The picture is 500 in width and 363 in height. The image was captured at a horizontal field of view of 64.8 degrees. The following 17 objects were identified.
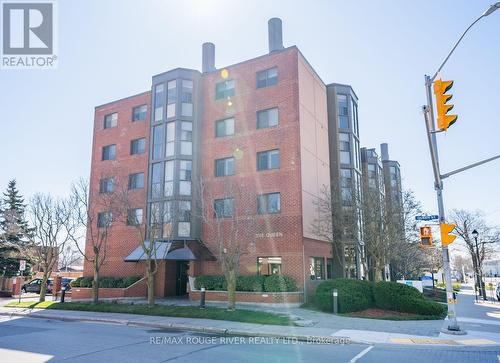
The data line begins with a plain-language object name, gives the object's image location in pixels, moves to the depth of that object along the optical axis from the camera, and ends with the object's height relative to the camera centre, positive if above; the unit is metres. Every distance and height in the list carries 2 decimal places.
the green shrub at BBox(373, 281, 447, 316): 17.59 -1.90
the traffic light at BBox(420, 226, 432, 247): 13.97 +0.75
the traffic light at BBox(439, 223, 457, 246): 13.38 +0.79
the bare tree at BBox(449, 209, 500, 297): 45.16 +2.97
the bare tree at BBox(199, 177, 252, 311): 23.70 +3.21
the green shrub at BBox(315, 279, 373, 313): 18.55 -1.70
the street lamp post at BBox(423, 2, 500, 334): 13.38 +2.69
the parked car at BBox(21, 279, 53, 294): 37.91 -2.36
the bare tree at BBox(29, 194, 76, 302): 26.34 +2.24
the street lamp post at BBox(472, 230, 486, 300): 33.69 -2.02
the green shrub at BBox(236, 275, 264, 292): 21.73 -1.30
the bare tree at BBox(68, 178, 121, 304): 22.73 +3.14
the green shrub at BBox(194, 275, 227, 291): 22.80 -1.28
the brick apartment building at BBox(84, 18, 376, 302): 23.97 +6.42
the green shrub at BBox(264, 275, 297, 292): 21.31 -1.32
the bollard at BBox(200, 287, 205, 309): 18.97 -1.82
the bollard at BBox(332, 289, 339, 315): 18.50 -1.97
